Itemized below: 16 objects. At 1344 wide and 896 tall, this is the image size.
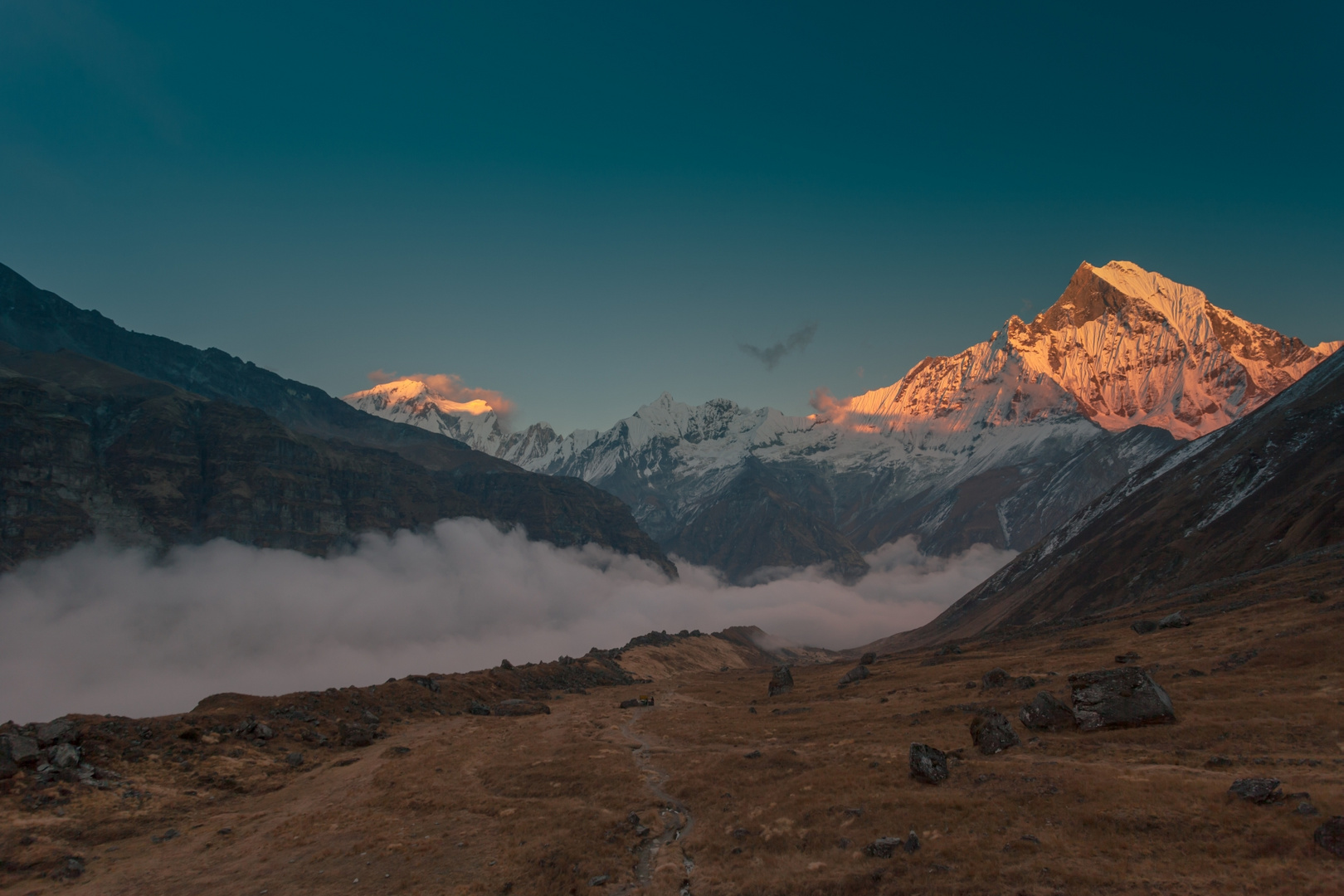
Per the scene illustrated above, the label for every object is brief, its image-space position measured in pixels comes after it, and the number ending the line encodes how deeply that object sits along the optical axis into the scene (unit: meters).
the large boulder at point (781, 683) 106.25
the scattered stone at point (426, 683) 99.88
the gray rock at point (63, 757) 50.66
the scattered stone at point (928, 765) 40.12
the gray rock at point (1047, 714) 46.88
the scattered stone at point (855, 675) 102.00
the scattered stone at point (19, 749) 48.94
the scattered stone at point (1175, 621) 79.32
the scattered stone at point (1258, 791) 28.61
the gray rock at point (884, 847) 31.66
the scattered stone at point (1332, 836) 24.11
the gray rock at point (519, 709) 93.44
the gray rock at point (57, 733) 52.84
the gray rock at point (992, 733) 44.03
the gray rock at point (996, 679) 67.56
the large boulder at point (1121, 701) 43.72
